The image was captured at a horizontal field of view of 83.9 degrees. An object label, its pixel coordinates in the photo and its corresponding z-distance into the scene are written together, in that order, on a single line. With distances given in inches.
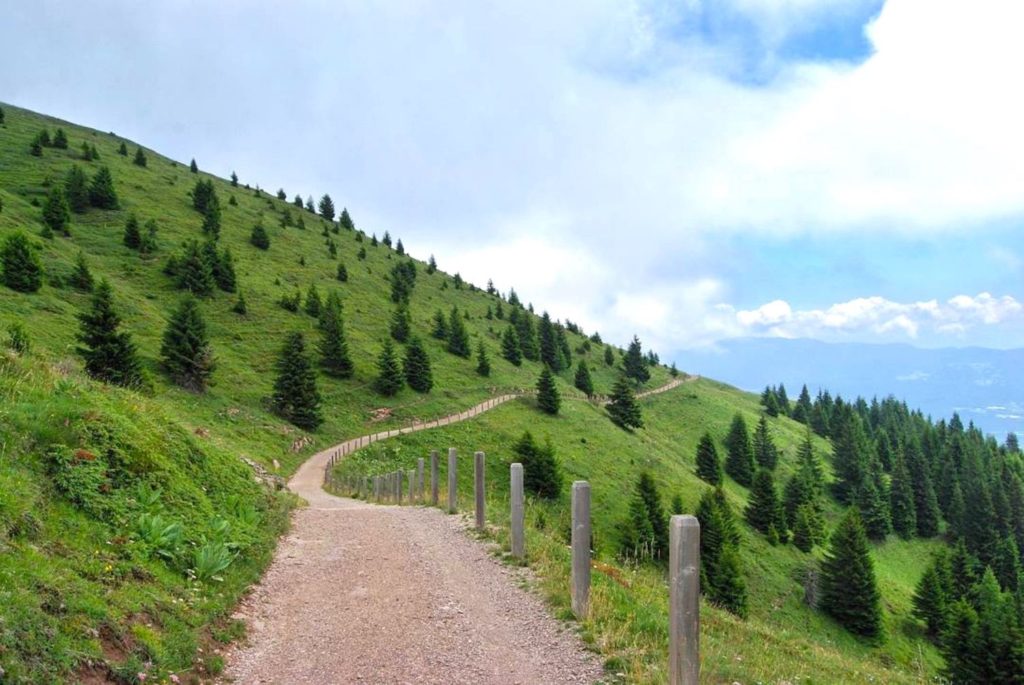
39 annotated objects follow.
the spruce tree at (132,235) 2834.6
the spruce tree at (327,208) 5797.2
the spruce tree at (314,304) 2883.9
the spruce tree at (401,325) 3134.8
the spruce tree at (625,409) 3196.4
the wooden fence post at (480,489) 501.0
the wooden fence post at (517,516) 398.0
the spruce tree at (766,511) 2625.5
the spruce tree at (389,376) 2497.5
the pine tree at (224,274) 2790.4
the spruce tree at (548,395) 2829.7
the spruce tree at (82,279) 1961.1
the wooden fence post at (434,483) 714.2
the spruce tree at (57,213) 2625.5
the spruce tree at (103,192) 3154.5
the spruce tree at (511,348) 3754.9
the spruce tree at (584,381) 4020.7
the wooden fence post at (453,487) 605.6
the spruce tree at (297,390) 1974.7
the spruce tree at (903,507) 3846.0
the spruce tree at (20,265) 1715.1
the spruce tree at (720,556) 1665.8
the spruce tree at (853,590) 2192.4
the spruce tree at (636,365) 4778.5
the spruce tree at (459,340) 3373.5
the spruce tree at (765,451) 3875.5
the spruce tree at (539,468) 1942.7
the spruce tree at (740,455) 3567.9
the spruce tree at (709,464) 3097.9
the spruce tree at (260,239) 3671.3
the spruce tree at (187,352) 1782.7
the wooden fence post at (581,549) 287.3
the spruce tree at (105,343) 1336.5
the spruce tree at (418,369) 2682.1
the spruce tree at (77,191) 3050.7
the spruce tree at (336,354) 2527.1
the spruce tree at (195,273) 2600.9
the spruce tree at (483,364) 3206.2
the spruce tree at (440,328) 3484.3
